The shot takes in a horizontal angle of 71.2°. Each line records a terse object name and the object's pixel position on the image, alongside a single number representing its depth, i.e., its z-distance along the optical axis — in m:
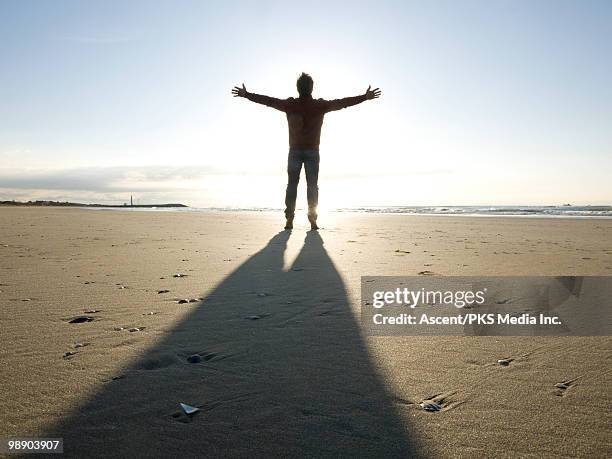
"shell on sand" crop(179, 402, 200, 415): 1.46
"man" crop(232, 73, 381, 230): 8.87
